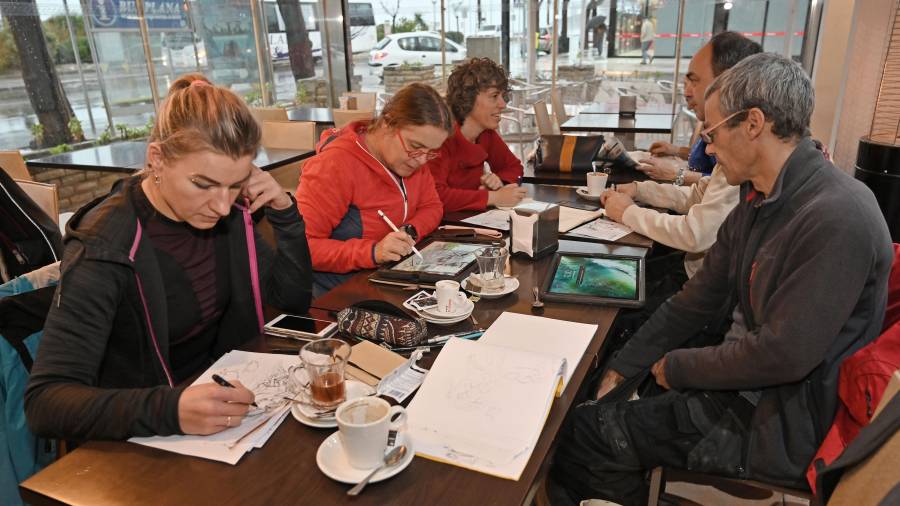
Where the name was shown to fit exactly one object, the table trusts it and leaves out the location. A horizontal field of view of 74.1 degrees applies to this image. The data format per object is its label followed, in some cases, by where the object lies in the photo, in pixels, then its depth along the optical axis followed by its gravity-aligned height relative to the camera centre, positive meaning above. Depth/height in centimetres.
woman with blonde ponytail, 106 -51
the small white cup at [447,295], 154 -62
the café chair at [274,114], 565 -60
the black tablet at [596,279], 163 -67
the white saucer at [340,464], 95 -65
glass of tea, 110 -56
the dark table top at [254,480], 93 -66
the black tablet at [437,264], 181 -67
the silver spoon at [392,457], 95 -65
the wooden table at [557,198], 215 -71
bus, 736 +23
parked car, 895 -11
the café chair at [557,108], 680 -76
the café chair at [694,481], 141 -105
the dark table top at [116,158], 383 -69
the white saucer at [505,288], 165 -67
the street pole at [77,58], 515 -4
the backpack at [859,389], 117 -69
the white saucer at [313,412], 109 -65
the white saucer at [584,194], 272 -69
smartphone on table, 143 -65
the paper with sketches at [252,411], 104 -65
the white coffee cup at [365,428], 93 -58
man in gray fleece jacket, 127 -64
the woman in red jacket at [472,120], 295 -38
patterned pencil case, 137 -63
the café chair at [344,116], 508 -58
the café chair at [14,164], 353 -61
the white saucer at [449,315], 152 -66
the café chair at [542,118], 576 -73
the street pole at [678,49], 762 -19
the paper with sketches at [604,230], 221 -70
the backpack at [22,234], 238 -69
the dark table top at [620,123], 474 -70
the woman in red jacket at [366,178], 206 -46
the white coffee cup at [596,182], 269 -62
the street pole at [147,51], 560 +0
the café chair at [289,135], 452 -64
